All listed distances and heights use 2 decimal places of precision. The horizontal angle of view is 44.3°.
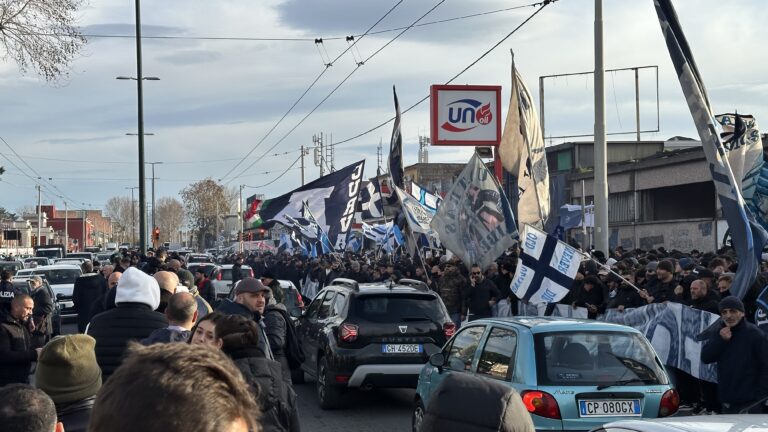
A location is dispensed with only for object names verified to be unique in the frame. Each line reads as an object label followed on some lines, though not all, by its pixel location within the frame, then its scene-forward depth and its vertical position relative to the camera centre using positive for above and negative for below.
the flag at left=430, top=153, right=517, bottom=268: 16.56 +0.29
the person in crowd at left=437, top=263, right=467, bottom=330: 17.25 -1.07
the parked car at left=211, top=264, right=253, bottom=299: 26.62 -1.28
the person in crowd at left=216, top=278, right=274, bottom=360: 7.61 -0.52
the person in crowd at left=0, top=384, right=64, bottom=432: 3.10 -0.57
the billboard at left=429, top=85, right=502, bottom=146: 27.41 +3.52
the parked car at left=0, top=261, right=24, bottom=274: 31.64 -0.87
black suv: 11.58 -1.27
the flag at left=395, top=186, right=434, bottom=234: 21.52 +0.51
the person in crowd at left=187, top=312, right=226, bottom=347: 5.13 -0.51
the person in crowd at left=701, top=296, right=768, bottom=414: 8.35 -1.14
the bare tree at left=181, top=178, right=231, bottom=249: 115.31 +4.06
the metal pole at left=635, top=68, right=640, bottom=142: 43.63 +6.35
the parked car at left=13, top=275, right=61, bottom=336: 16.97 -1.35
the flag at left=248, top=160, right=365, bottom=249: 27.73 +1.16
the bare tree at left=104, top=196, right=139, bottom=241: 188.38 +4.94
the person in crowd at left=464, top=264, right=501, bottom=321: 16.30 -1.09
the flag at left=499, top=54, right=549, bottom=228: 16.66 +1.54
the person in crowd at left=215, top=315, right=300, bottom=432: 4.86 -0.67
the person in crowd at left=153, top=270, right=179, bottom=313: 8.27 -0.42
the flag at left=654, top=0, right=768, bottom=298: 10.69 +0.90
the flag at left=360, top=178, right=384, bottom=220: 36.59 +1.37
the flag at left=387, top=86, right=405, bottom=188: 21.98 +1.88
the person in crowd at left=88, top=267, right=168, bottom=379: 6.36 -0.57
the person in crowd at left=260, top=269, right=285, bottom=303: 14.01 -0.71
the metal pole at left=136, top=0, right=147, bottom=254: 28.76 +3.74
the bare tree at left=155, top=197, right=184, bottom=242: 171.12 +3.38
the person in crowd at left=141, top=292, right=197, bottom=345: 6.18 -0.51
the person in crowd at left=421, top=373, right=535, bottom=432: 2.74 -0.51
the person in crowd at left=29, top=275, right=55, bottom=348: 11.24 -1.08
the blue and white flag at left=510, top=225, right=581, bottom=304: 13.82 -0.51
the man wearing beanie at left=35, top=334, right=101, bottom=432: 4.26 -0.64
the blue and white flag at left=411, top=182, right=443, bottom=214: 26.84 +1.08
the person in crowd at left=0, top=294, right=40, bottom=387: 7.88 -0.95
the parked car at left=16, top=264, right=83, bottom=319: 26.73 -1.18
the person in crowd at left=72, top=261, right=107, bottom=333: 15.67 -0.90
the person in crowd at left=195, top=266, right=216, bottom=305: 19.28 -1.07
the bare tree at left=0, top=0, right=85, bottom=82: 19.75 +4.32
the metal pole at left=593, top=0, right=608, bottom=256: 18.47 +1.69
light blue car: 7.45 -1.13
